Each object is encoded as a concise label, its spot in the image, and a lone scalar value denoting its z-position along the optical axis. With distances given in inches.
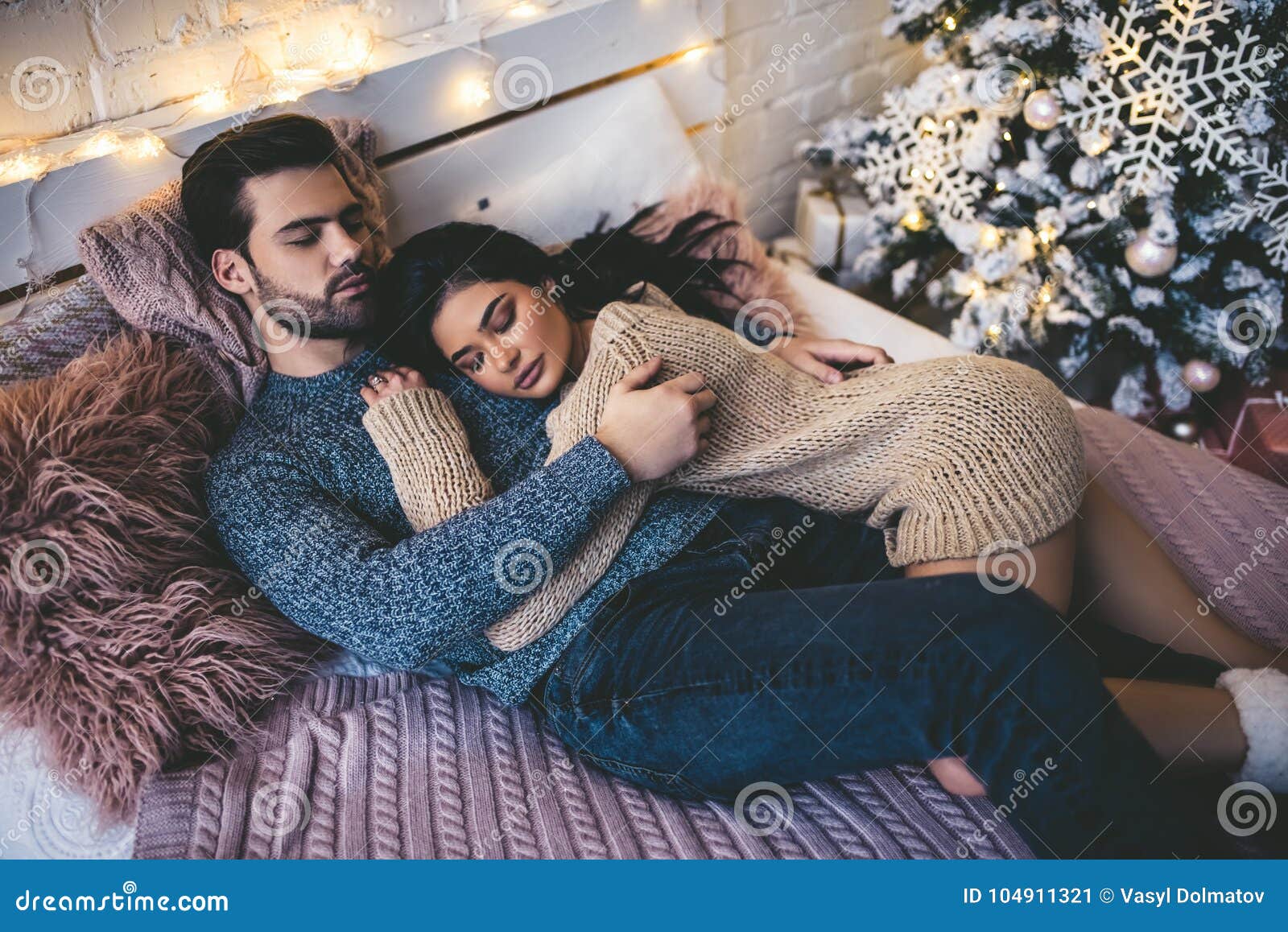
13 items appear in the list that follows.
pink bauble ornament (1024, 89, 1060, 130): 59.8
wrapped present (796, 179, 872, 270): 78.2
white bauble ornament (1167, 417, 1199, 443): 69.3
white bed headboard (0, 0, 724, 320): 54.4
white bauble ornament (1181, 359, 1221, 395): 64.9
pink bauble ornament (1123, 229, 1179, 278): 60.4
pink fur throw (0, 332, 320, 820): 35.3
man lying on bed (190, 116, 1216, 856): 32.4
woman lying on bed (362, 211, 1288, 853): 32.9
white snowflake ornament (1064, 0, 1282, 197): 55.7
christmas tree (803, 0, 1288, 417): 57.3
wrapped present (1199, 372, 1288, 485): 62.7
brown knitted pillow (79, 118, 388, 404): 42.2
